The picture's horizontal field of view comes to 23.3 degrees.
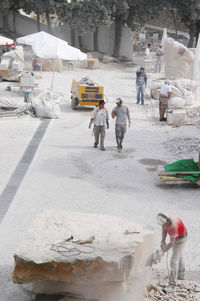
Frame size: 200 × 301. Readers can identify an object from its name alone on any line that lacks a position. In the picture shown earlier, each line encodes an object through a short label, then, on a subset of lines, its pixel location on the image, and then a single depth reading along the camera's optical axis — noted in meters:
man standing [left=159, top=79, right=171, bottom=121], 19.48
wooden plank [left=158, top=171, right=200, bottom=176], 11.85
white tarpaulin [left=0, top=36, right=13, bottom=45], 26.05
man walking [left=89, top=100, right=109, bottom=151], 14.65
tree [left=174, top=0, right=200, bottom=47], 37.81
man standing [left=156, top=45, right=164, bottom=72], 33.86
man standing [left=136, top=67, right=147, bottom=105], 22.95
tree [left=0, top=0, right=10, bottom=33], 38.38
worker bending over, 6.77
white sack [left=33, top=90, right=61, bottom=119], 19.72
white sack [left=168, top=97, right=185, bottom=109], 21.31
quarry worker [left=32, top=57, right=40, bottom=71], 32.98
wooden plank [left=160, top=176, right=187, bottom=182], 11.80
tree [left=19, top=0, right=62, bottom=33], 38.88
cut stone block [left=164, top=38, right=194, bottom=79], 27.41
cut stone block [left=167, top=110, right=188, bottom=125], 18.88
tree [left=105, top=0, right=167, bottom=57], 37.57
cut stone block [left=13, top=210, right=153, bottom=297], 6.48
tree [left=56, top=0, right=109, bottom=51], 37.59
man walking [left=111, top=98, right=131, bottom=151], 14.62
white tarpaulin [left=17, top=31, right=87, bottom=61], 22.67
